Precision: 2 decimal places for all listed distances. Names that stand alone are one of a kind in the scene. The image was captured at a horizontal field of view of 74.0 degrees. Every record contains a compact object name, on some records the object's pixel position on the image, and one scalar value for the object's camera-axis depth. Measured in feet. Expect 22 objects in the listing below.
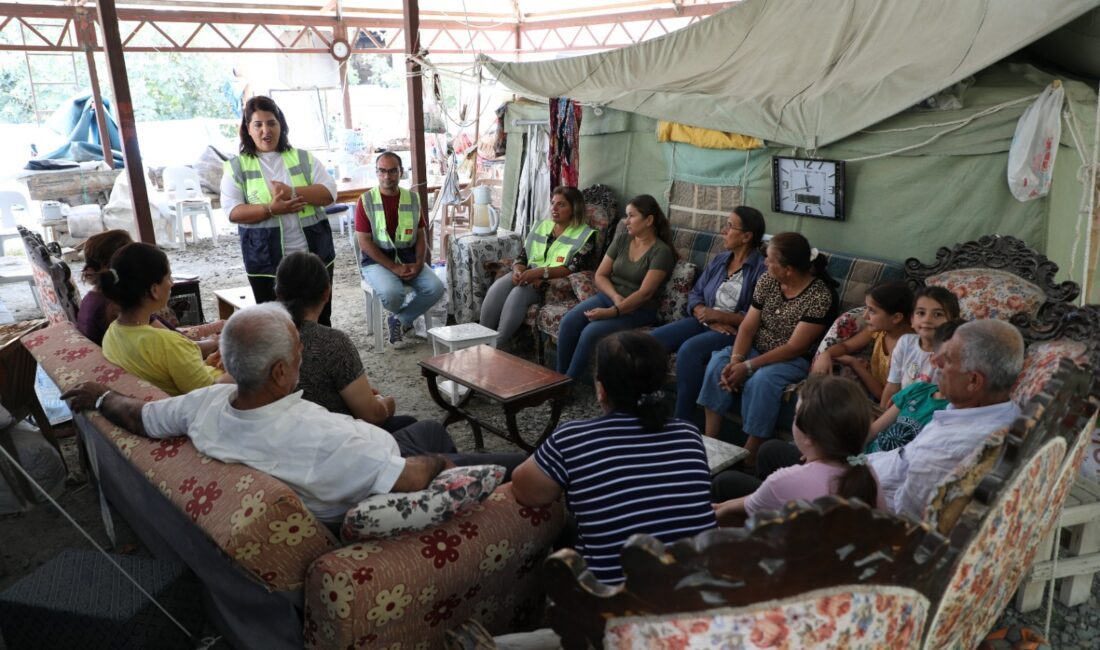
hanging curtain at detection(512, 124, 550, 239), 17.37
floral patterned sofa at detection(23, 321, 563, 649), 4.97
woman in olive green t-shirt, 12.89
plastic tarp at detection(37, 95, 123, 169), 30.50
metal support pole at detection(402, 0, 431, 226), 17.74
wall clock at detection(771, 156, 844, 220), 11.78
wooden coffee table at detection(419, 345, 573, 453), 10.23
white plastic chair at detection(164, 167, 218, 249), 25.67
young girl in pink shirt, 5.35
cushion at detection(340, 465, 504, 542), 5.19
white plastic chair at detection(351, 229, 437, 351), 15.79
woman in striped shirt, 5.20
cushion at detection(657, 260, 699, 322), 13.12
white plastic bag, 9.06
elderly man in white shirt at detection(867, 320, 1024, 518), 5.91
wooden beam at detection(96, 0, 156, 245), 16.20
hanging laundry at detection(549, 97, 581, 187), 16.14
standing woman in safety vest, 12.59
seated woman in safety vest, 14.48
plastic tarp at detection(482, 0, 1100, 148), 9.97
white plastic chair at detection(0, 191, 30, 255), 23.85
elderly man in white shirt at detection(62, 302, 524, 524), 5.52
